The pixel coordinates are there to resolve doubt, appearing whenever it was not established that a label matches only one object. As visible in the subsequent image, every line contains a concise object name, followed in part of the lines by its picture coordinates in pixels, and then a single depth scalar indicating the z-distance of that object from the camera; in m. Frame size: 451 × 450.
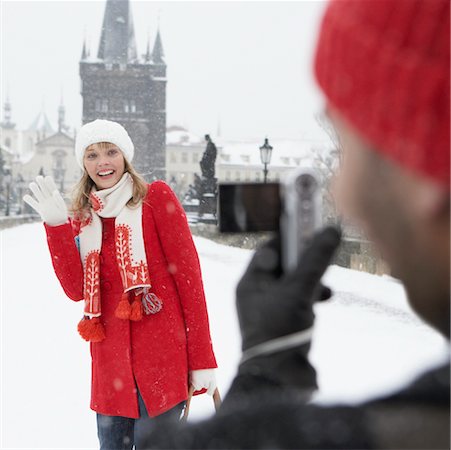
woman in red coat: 2.65
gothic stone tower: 64.75
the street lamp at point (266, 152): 15.98
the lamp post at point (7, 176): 42.32
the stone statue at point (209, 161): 27.52
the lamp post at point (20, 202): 53.25
